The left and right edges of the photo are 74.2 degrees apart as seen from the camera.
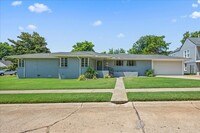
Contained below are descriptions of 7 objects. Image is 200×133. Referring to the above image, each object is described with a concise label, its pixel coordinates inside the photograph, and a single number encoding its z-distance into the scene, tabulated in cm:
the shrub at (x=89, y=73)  1508
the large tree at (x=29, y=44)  3331
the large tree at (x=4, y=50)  5595
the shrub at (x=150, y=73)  1888
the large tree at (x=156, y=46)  3856
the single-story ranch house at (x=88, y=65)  1557
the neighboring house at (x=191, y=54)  2285
